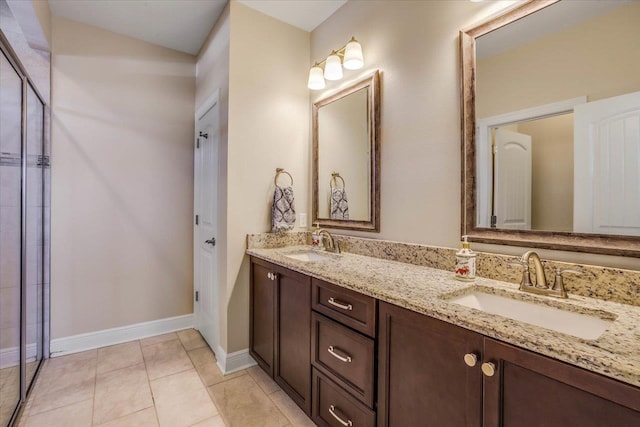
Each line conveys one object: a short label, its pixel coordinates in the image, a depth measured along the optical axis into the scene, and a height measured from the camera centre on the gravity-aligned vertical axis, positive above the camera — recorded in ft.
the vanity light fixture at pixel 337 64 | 6.37 +3.28
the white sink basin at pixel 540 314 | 3.18 -1.15
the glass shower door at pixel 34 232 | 6.99 -0.50
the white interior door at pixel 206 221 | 8.14 -0.24
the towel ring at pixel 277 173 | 7.84 +1.01
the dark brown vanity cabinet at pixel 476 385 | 2.23 -1.50
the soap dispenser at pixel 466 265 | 4.33 -0.73
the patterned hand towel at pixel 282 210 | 7.54 +0.07
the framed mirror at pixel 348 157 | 6.48 +1.30
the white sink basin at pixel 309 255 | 7.01 -0.98
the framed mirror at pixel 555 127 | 3.48 +1.14
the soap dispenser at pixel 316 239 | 7.48 -0.64
